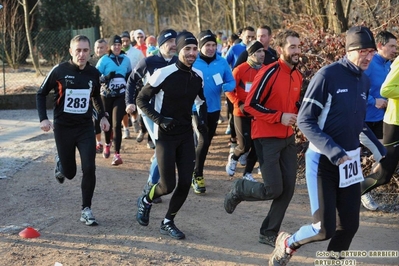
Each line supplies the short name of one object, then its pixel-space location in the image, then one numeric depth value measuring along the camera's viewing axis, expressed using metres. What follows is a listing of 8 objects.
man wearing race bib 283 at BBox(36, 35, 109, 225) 6.43
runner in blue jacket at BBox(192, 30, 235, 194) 7.81
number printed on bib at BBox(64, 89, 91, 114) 6.47
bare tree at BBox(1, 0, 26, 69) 21.34
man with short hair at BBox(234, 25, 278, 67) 8.52
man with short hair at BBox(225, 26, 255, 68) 10.16
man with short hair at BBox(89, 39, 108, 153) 9.66
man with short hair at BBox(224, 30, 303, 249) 5.65
